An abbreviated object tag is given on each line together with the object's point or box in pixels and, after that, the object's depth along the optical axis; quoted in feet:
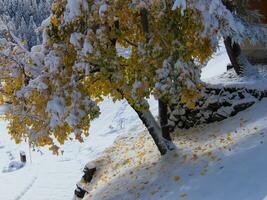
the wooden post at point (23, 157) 105.81
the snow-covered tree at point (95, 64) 35.50
